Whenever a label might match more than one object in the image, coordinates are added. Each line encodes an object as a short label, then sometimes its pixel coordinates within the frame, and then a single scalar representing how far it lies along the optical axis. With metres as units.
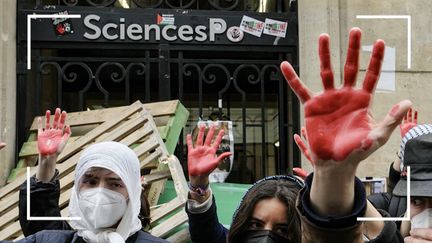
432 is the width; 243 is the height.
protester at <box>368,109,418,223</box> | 2.49
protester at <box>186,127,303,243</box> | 2.21
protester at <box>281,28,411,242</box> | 1.34
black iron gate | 6.06
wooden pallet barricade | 4.49
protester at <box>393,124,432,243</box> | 2.00
